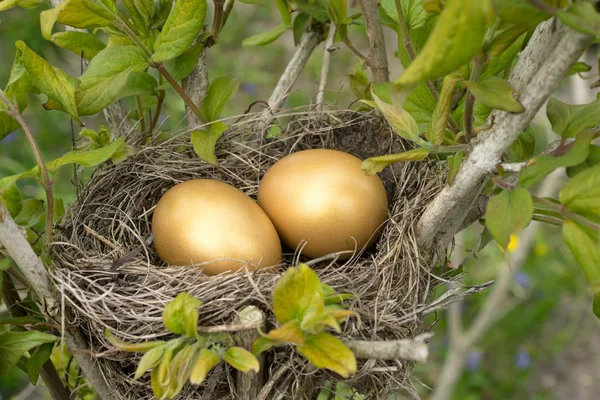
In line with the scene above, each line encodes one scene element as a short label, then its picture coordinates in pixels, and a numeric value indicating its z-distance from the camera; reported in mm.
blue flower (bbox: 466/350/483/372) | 1138
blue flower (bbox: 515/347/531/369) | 1132
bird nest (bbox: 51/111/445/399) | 688
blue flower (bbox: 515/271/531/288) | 1220
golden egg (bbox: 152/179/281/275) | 733
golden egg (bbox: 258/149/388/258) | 747
